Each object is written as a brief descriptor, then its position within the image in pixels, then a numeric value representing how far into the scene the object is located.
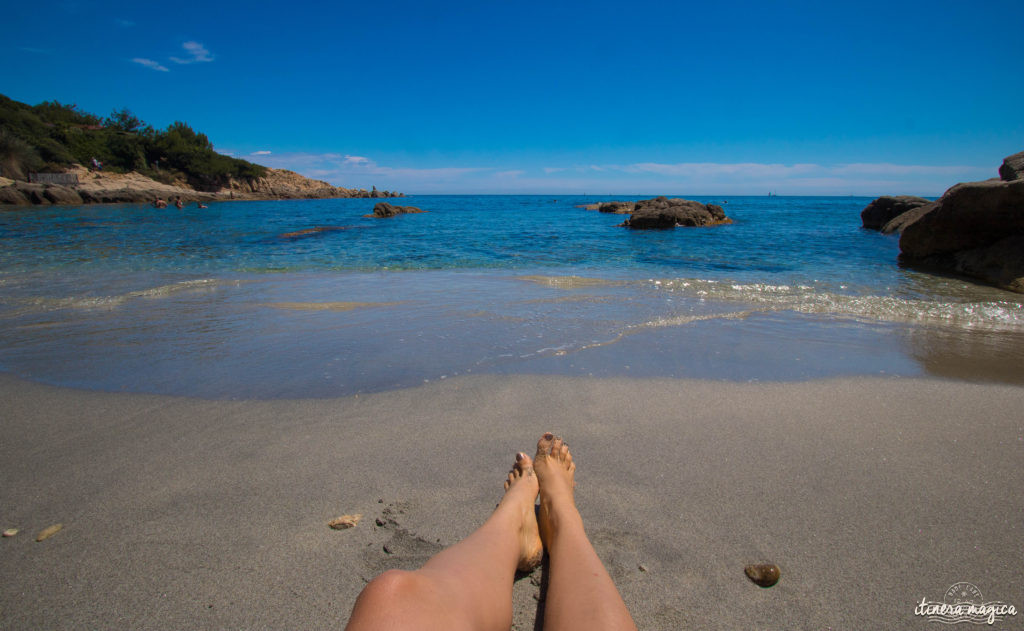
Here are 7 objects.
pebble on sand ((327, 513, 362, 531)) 1.94
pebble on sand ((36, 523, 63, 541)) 1.85
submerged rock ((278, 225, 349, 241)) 17.64
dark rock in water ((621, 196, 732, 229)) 21.34
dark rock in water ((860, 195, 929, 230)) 19.89
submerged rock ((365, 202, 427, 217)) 30.66
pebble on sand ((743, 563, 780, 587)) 1.68
